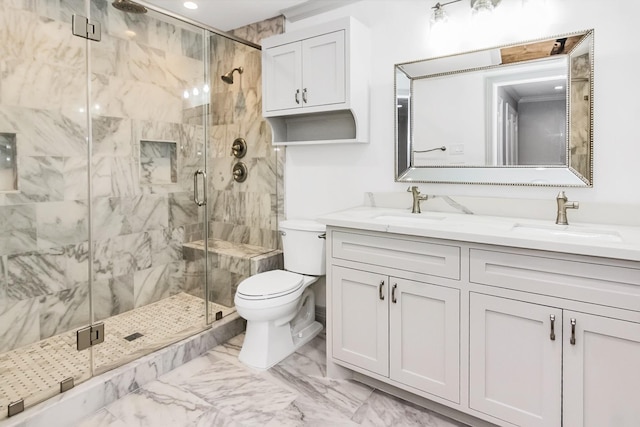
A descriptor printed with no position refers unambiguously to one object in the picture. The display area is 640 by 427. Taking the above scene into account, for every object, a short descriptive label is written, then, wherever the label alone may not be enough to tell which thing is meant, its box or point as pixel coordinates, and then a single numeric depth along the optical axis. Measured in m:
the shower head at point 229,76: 3.02
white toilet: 2.22
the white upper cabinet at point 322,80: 2.30
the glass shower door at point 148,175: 2.66
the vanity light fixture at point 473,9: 2.01
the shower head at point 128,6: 2.30
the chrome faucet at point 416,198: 2.22
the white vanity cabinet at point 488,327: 1.35
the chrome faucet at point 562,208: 1.79
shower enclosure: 2.28
